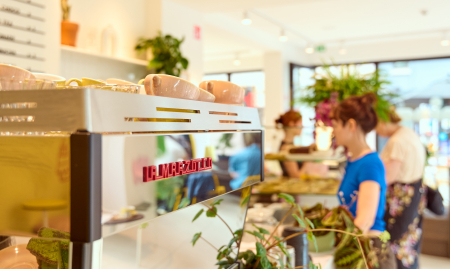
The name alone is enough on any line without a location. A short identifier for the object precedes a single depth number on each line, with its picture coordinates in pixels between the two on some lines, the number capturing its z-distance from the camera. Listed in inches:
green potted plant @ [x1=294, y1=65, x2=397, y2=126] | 115.3
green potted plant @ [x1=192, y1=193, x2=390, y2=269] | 39.6
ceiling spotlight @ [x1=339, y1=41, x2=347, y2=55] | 337.1
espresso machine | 19.0
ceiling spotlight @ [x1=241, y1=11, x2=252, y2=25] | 220.1
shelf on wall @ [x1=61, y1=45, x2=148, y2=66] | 142.5
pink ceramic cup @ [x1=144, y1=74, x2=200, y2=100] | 28.4
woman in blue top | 79.2
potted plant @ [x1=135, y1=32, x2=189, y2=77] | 177.0
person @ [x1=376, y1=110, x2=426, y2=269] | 133.7
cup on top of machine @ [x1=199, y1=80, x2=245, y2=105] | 37.1
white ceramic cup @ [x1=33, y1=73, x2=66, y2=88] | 28.2
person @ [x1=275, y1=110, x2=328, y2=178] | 131.0
